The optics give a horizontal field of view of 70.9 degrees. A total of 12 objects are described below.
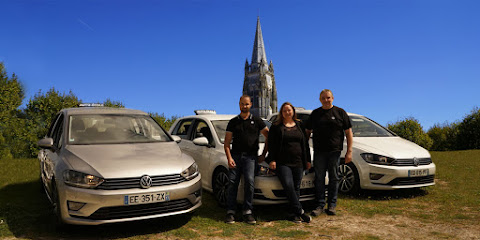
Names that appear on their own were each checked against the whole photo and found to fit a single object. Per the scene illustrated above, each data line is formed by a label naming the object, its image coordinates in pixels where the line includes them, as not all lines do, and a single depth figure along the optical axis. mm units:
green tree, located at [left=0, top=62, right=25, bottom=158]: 22203
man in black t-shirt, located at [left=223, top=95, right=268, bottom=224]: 4875
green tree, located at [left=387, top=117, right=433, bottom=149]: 22312
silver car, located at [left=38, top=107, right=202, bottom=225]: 4016
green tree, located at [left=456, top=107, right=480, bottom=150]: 23562
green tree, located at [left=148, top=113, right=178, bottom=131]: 32184
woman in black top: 4844
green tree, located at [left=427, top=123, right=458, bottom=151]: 25656
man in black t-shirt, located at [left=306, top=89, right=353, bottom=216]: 5246
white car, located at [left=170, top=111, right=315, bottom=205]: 5035
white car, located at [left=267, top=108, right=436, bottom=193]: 6438
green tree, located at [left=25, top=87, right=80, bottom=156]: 21989
